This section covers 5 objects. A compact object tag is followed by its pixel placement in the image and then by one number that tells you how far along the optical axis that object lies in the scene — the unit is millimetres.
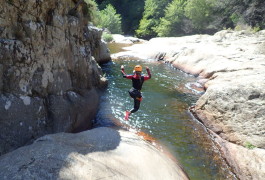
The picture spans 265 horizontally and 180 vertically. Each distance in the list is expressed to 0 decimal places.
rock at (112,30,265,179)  7318
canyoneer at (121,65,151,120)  8547
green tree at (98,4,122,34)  45962
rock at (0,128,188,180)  3744
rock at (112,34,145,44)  38509
